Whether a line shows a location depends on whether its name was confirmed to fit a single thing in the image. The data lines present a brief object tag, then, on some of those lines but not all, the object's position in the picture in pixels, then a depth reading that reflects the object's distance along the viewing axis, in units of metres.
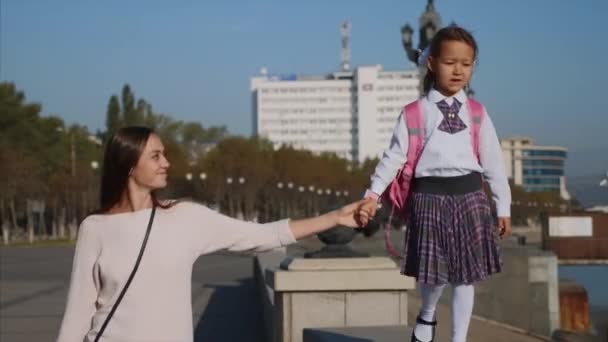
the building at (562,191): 193.43
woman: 3.80
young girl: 4.82
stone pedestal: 7.71
